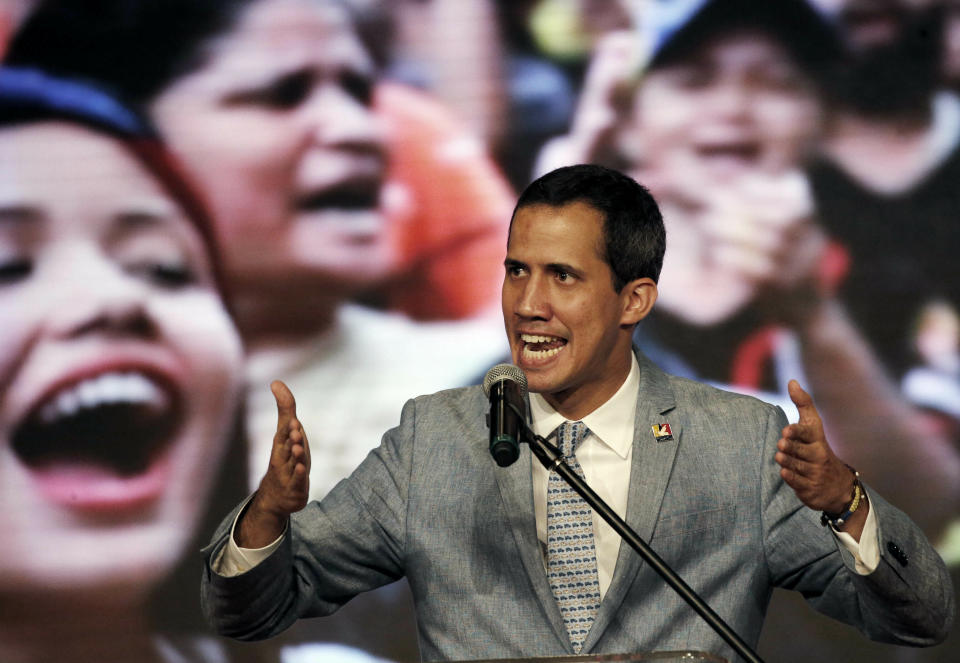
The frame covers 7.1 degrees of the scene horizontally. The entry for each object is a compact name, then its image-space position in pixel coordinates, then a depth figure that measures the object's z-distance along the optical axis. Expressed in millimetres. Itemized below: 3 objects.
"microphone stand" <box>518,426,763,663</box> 7338
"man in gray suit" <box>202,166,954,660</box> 7582
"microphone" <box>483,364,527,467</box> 7344
